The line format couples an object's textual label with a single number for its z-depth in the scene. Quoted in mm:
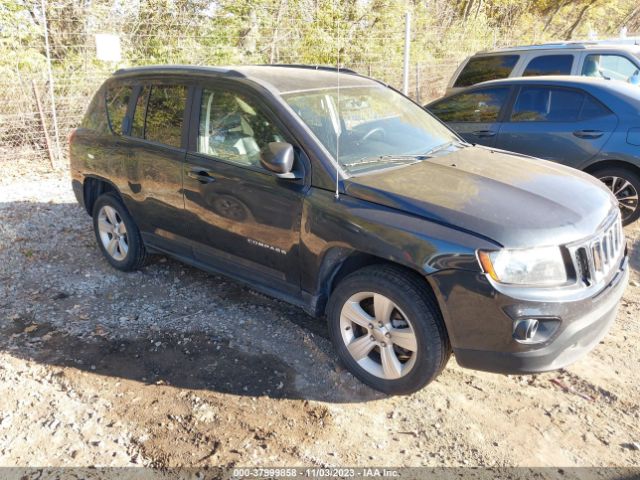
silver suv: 7762
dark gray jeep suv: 2590
